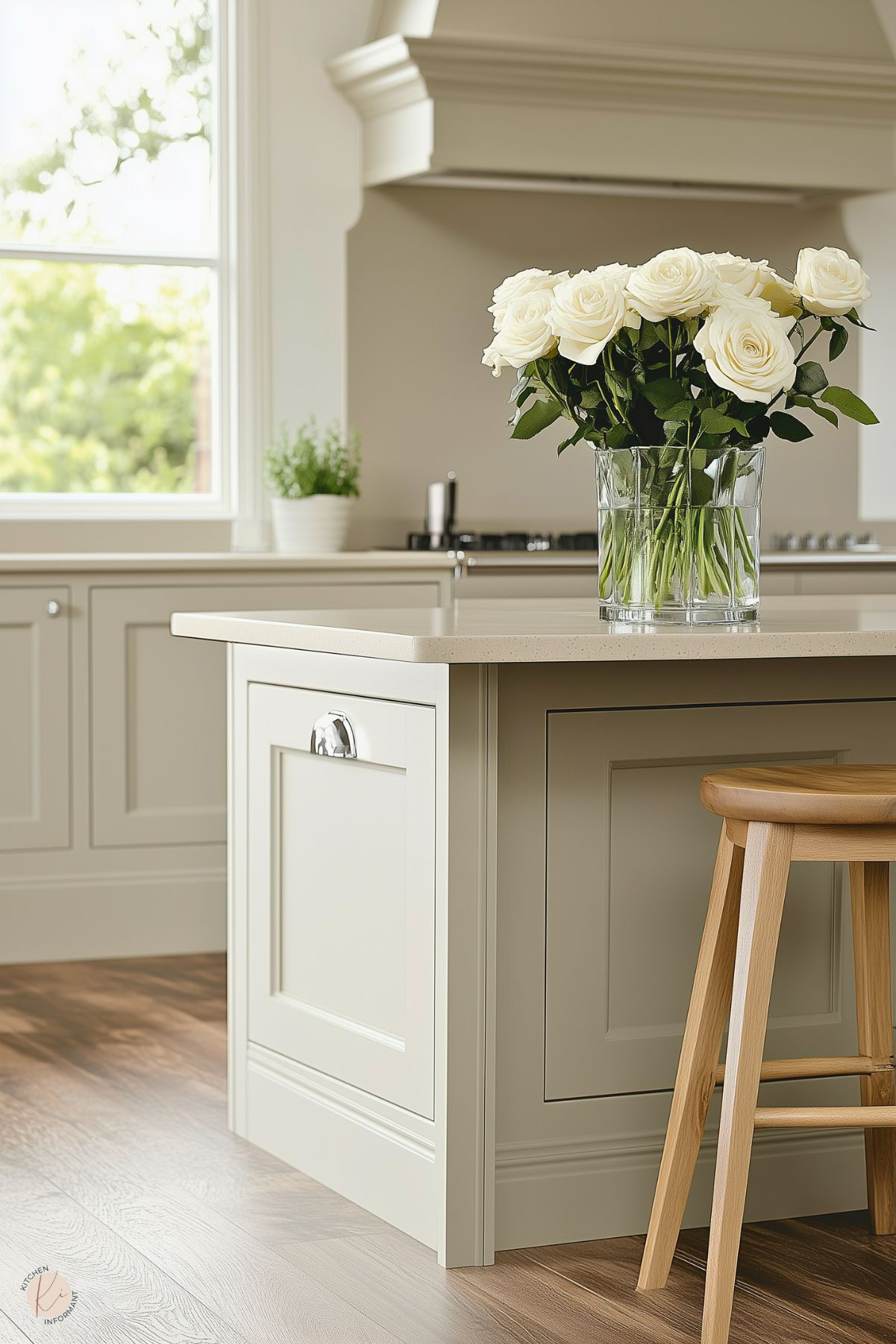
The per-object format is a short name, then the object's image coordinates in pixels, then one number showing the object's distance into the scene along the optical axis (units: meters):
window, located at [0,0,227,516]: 4.68
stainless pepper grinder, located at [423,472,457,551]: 4.88
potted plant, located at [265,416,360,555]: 4.63
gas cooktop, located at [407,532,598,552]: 4.70
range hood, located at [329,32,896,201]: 4.45
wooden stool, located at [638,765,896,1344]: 1.95
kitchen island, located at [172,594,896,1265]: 2.24
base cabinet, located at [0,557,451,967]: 4.07
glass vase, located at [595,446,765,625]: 2.30
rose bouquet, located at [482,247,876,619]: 2.19
